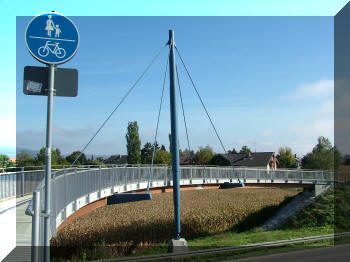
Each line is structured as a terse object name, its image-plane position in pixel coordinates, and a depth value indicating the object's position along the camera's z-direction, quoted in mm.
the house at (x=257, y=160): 97819
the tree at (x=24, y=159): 75231
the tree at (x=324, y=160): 77556
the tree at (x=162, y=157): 83000
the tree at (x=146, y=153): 87188
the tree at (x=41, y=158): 65500
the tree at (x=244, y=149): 133100
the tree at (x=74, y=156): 87206
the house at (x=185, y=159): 118169
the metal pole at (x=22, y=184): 17188
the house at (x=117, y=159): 143800
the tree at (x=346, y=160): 80125
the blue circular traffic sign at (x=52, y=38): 5121
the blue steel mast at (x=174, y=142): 15359
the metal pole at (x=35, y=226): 5091
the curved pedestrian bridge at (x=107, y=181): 10637
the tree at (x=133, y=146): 82000
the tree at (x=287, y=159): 110062
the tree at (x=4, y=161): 78125
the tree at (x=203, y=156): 96562
